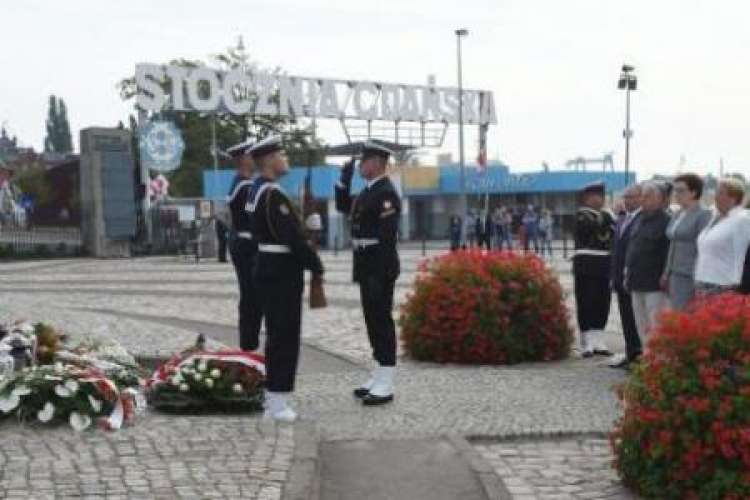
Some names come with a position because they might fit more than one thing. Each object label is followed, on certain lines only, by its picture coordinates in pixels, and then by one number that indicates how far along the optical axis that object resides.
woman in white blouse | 7.77
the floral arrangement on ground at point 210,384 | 7.38
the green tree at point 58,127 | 142.00
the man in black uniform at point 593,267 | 10.78
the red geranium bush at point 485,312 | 10.13
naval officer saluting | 8.08
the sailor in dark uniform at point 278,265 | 7.23
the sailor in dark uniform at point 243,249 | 9.10
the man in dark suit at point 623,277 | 9.69
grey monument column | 36.28
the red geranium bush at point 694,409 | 5.11
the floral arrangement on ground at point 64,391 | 6.44
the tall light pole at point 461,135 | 44.42
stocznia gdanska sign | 36.59
